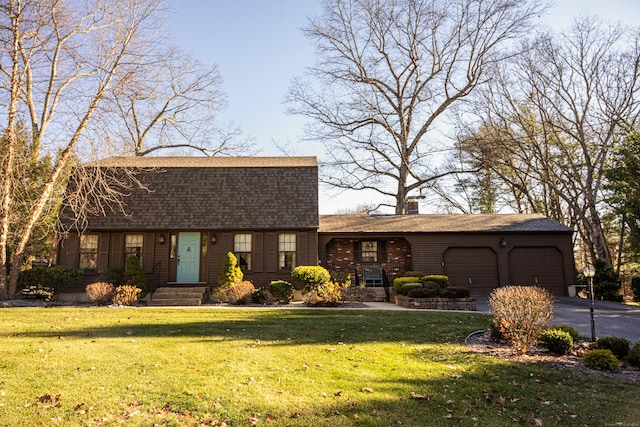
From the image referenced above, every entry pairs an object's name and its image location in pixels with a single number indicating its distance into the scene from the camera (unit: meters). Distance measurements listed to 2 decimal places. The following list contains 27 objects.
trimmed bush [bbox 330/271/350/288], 16.59
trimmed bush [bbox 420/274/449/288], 15.59
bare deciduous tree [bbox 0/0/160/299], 13.08
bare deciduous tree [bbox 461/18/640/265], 21.39
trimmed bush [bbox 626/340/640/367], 6.93
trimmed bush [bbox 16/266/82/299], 14.75
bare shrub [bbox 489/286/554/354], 7.58
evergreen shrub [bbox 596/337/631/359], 7.36
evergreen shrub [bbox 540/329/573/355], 7.50
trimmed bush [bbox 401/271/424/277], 17.64
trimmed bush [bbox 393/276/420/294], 15.41
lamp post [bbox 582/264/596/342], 8.95
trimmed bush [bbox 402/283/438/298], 13.52
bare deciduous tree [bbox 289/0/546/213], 25.64
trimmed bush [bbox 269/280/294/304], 14.21
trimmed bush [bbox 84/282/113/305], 13.33
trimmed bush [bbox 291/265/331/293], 14.52
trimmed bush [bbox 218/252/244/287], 15.03
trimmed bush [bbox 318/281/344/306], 13.49
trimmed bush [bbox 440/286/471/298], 13.50
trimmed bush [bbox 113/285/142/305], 13.24
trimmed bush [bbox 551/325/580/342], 8.26
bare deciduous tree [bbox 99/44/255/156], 25.78
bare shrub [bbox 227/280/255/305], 13.91
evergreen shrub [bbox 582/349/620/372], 6.66
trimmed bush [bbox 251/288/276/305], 14.27
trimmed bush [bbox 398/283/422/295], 14.47
